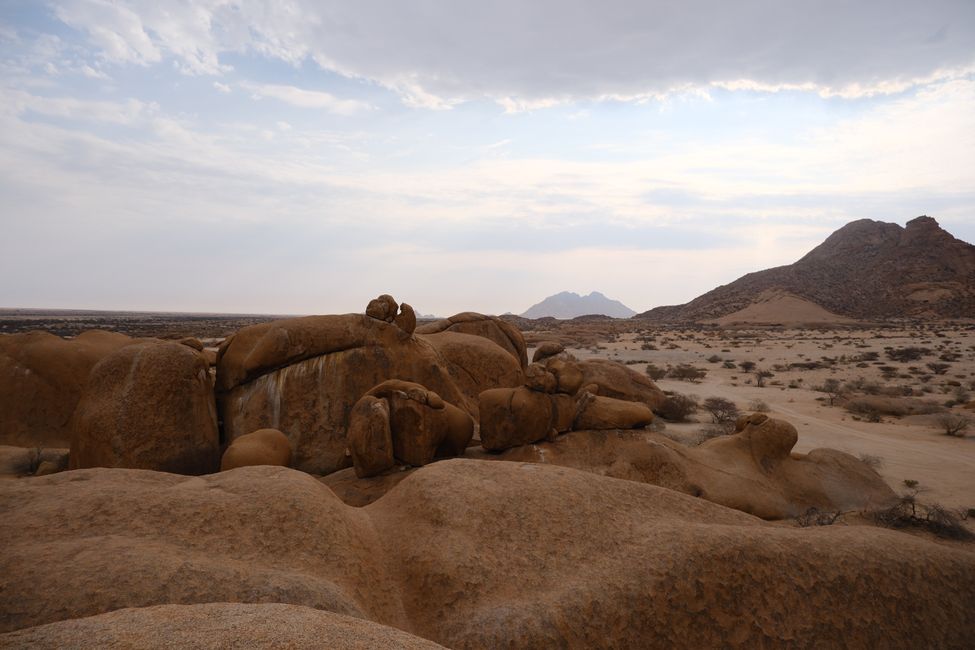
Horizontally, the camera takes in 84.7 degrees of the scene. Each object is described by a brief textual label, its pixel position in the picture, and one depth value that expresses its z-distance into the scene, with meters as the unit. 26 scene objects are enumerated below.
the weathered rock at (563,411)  8.66
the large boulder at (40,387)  9.94
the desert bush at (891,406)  15.27
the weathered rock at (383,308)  10.16
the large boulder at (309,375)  9.12
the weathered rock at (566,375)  8.71
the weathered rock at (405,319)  10.41
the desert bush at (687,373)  23.05
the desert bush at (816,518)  7.21
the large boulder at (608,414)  8.91
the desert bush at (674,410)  14.28
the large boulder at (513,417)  8.34
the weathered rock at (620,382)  13.44
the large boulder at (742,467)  8.03
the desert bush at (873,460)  10.55
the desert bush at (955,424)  12.72
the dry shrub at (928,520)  6.90
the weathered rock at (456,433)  8.41
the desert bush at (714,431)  12.13
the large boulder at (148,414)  7.73
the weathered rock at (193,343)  9.33
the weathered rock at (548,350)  11.46
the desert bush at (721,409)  13.92
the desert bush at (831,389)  17.74
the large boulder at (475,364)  11.18
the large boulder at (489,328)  13.70
